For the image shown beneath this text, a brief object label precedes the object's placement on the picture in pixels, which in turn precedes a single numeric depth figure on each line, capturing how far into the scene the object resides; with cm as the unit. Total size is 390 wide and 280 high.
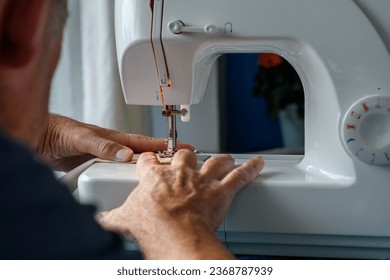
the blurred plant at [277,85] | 237
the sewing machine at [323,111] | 87
